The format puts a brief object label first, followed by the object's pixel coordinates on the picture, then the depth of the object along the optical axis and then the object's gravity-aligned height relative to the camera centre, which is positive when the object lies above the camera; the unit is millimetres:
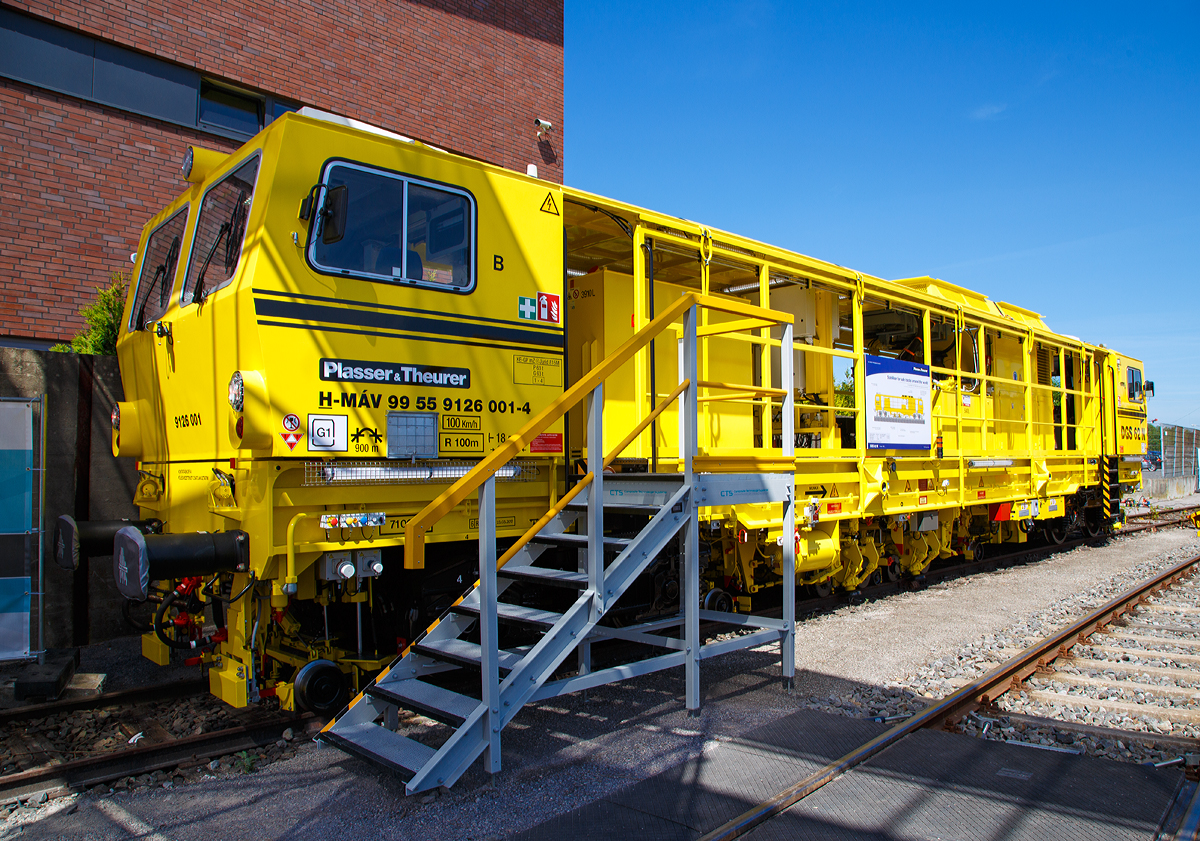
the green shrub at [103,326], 8438 +1322
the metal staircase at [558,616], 3748 -936
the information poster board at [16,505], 6223 -478
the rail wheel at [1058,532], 13375 -1502
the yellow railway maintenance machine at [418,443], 4207 +17
